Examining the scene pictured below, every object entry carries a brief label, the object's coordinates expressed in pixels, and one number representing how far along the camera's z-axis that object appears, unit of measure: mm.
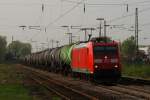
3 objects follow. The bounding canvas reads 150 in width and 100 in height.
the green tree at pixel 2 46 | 165125
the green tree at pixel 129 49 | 174925
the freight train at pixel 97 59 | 30391
